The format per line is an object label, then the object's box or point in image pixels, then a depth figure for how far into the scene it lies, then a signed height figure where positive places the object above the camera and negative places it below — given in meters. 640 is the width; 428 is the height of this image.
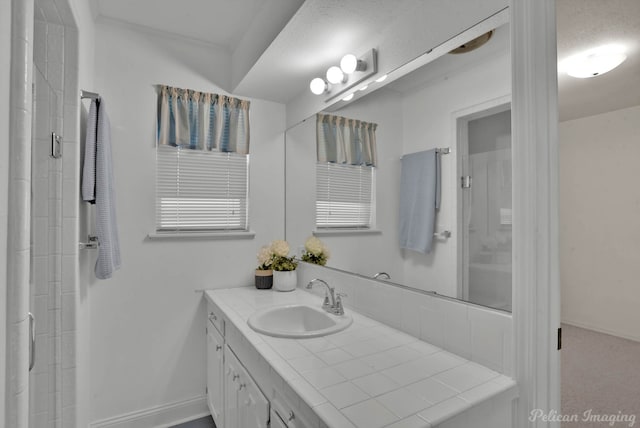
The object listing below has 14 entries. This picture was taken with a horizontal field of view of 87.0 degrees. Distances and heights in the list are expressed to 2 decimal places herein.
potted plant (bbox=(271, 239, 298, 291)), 2.29 -0.36
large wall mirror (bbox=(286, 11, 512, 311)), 1.21 +0.20
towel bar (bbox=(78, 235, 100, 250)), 1.72 -0.14
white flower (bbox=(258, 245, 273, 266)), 2.35 -0.28
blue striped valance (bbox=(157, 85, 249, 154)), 2.23 +0.66
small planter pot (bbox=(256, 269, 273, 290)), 2.37 -0.45
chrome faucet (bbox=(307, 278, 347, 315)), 1.75 -0.46
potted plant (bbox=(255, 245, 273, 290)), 2.35 -0.40
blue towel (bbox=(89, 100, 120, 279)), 1.71 +0.09
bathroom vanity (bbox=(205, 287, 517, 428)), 0.94 -0.53
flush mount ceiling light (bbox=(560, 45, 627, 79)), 2.38 +1.14
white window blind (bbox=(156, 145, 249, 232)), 2.25 +0.18
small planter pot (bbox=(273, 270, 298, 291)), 2.29 -0.44
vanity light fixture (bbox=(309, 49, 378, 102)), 1.78 +0.80
